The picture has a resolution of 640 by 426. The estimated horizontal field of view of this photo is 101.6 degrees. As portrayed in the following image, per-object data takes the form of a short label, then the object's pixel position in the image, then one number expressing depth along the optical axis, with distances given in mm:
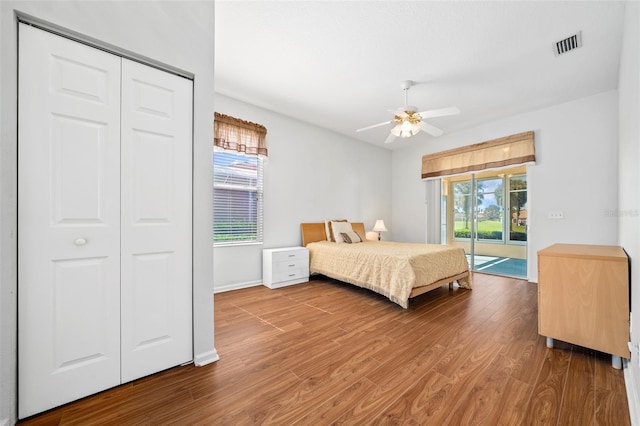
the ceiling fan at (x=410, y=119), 2971
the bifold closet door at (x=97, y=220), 1319
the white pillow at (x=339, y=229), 4574
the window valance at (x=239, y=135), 3656
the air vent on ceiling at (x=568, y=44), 2412
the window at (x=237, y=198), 3770
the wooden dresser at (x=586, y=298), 1756
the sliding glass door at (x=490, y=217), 5039
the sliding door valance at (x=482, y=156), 4211
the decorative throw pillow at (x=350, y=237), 4578
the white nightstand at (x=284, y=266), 3883
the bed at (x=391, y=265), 2967
